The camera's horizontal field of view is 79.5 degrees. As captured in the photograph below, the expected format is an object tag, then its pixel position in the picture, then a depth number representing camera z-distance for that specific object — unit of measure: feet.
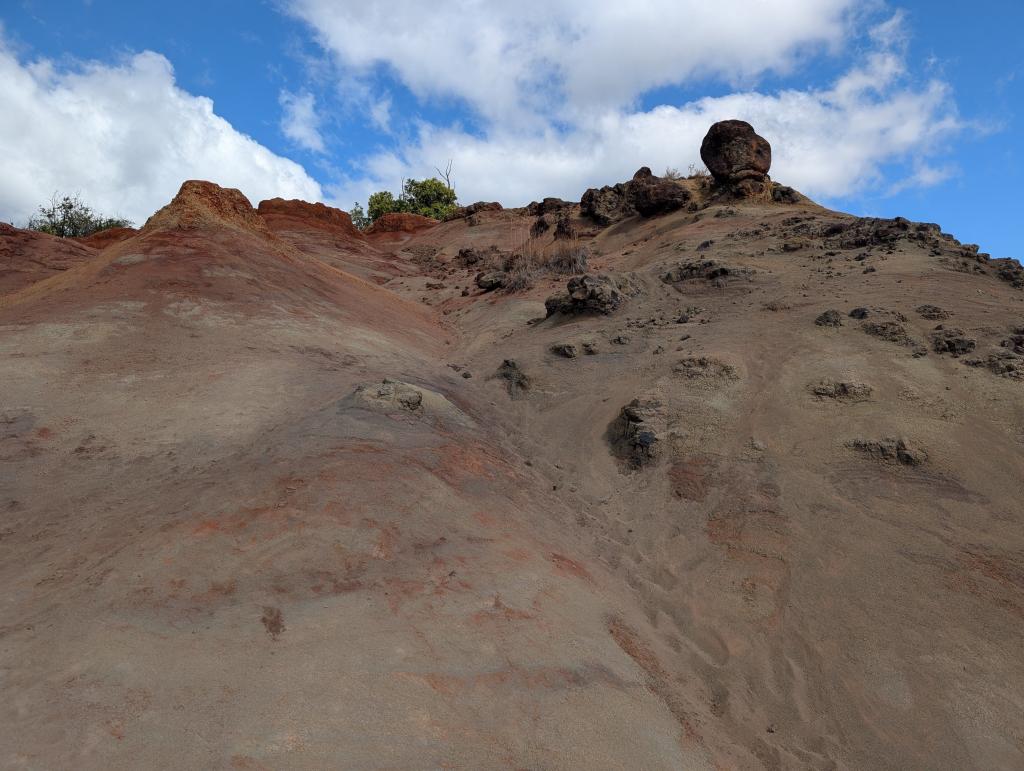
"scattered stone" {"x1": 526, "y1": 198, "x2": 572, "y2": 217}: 74.02
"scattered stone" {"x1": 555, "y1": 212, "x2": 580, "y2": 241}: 62.54
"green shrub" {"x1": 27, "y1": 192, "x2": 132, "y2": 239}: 97.30
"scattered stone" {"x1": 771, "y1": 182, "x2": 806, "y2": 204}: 48.52
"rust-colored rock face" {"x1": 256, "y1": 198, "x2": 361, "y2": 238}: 84.76
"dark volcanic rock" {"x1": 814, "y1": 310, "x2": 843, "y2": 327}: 25.23
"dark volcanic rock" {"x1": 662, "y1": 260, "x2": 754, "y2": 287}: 32.91
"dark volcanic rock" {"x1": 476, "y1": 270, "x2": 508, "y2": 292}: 48.70
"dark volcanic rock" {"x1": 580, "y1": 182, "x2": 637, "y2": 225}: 61.36
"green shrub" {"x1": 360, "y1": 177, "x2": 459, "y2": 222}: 117.80
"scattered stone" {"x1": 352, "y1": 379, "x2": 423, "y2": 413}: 18.45
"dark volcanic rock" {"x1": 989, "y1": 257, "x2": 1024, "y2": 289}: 26.78
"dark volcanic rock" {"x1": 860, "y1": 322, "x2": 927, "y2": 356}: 22.75
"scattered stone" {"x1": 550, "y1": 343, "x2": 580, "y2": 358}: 29.32
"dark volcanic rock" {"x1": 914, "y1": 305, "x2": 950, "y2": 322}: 23.88
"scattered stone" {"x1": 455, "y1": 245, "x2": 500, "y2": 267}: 65.87
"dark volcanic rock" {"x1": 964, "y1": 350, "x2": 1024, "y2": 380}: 19.80
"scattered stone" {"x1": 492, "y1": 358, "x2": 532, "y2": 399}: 27.53
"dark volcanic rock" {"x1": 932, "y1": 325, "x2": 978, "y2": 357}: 21.56
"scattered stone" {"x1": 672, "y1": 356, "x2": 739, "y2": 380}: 23.57
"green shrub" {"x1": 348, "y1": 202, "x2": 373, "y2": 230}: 125.54
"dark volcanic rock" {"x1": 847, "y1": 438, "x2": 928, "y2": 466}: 17.53
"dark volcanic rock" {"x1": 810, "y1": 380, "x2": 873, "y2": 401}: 20.54
